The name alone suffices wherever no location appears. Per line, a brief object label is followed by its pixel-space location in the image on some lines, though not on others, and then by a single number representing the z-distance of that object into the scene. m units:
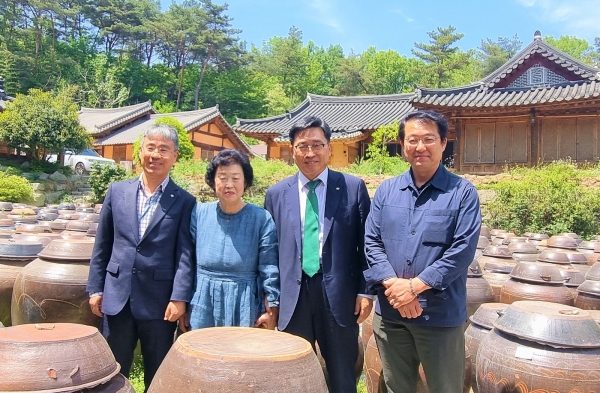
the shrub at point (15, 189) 15.10
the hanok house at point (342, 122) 20.83
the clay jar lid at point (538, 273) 4.66
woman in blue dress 2.91
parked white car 22.44
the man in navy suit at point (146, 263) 3.05
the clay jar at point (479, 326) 3.85
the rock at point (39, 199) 16.58
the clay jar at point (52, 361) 2.05
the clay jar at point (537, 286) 4.59
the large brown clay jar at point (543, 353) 3.03
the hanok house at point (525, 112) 14.48
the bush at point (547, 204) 11.64
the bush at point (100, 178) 17.06
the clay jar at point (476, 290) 4.87
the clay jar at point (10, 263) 4.18
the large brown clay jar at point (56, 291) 3.54
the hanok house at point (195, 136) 26.42
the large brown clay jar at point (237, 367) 1.94
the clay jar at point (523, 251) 6.83
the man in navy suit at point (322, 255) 2.98
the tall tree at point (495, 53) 42.12
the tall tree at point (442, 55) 37.56
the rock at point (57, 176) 18.34
